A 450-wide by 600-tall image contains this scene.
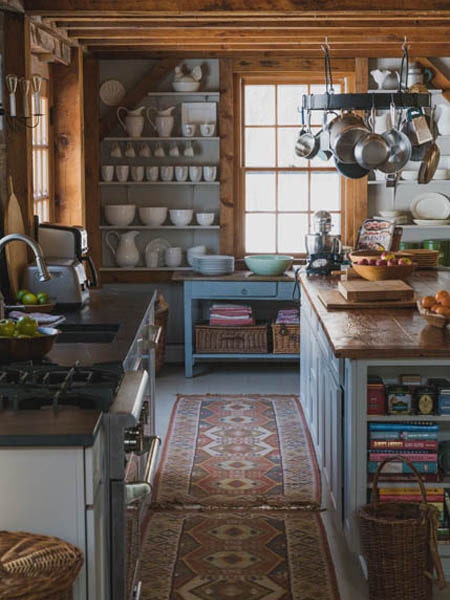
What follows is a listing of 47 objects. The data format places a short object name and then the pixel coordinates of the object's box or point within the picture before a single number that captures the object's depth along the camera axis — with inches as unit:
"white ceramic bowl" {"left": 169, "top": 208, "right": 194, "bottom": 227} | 333.7
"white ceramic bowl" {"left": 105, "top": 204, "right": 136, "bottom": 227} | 332.5
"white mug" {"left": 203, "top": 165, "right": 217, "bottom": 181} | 331.0
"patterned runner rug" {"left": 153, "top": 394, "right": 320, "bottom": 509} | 206.4
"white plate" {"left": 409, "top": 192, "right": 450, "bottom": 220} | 335.6
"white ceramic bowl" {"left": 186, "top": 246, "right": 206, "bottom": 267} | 334.6
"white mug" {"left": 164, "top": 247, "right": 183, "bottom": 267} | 334.3
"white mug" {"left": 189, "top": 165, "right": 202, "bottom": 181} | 330.3
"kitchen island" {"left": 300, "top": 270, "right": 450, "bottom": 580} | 160.6
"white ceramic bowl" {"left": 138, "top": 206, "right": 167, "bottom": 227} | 334.3
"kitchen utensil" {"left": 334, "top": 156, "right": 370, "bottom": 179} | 253.4
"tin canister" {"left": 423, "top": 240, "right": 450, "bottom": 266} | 327.9
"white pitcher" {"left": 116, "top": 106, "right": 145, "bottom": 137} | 329.3
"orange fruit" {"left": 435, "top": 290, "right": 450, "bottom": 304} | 184.5
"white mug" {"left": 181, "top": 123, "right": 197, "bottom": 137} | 330.3
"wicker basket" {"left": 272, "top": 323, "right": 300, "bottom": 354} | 313.4
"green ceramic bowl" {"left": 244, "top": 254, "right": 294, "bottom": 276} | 317.4
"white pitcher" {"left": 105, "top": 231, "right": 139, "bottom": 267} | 334.0
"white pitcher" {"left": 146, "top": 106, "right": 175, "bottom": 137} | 329.4
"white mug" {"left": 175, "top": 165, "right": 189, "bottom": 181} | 331.9
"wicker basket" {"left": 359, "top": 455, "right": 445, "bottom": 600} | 150.3
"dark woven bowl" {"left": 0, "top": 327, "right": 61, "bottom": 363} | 144.3
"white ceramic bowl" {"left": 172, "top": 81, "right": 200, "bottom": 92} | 329.1
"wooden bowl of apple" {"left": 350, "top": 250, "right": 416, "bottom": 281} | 243.0
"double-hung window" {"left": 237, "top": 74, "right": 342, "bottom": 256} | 339.6
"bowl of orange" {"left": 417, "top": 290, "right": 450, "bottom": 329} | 178.1
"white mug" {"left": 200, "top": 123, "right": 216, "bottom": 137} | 329.4
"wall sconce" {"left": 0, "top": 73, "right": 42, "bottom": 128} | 217.5
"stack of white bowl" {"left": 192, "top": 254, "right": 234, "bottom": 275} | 317.7
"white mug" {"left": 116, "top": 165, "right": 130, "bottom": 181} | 331.6
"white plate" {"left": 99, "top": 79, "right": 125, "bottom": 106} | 331.3
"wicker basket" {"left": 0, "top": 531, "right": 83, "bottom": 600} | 95.0
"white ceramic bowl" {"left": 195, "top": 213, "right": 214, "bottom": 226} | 333.4
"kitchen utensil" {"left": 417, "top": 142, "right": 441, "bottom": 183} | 247.9
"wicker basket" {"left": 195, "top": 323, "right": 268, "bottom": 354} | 315.3
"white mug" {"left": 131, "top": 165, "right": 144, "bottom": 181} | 332.2
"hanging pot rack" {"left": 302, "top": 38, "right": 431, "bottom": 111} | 221.5
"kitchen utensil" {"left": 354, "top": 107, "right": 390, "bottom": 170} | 229.1
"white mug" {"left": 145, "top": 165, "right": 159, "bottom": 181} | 331.9
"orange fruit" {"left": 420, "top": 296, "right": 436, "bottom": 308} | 182.5
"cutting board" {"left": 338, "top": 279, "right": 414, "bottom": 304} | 214.4
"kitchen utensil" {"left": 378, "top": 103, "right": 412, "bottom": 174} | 232.2
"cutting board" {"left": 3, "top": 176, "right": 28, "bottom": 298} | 210.2
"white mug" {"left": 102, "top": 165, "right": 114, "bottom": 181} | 331.6
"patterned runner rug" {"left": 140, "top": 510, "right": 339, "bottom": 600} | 161.8
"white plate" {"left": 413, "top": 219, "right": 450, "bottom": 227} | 329.4
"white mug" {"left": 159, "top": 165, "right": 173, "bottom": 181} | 331.9
